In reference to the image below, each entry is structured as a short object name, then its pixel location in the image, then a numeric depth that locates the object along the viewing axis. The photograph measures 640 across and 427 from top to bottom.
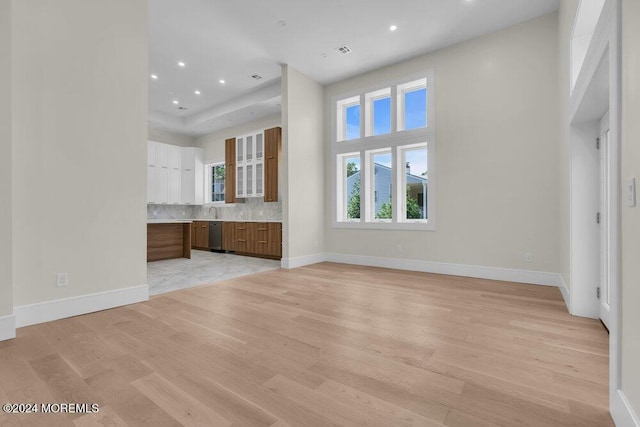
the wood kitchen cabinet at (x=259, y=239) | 6.27
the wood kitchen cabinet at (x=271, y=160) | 6.53
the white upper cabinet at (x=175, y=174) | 7.70
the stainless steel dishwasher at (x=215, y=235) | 7.48
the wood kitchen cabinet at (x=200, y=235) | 7.85
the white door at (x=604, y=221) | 2.44
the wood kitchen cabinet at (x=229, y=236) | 7.14
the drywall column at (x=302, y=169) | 5.18
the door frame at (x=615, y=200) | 1.29
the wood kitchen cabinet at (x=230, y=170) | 7.56
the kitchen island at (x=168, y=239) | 5.89
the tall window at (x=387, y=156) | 4.88
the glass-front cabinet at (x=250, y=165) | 6.98
